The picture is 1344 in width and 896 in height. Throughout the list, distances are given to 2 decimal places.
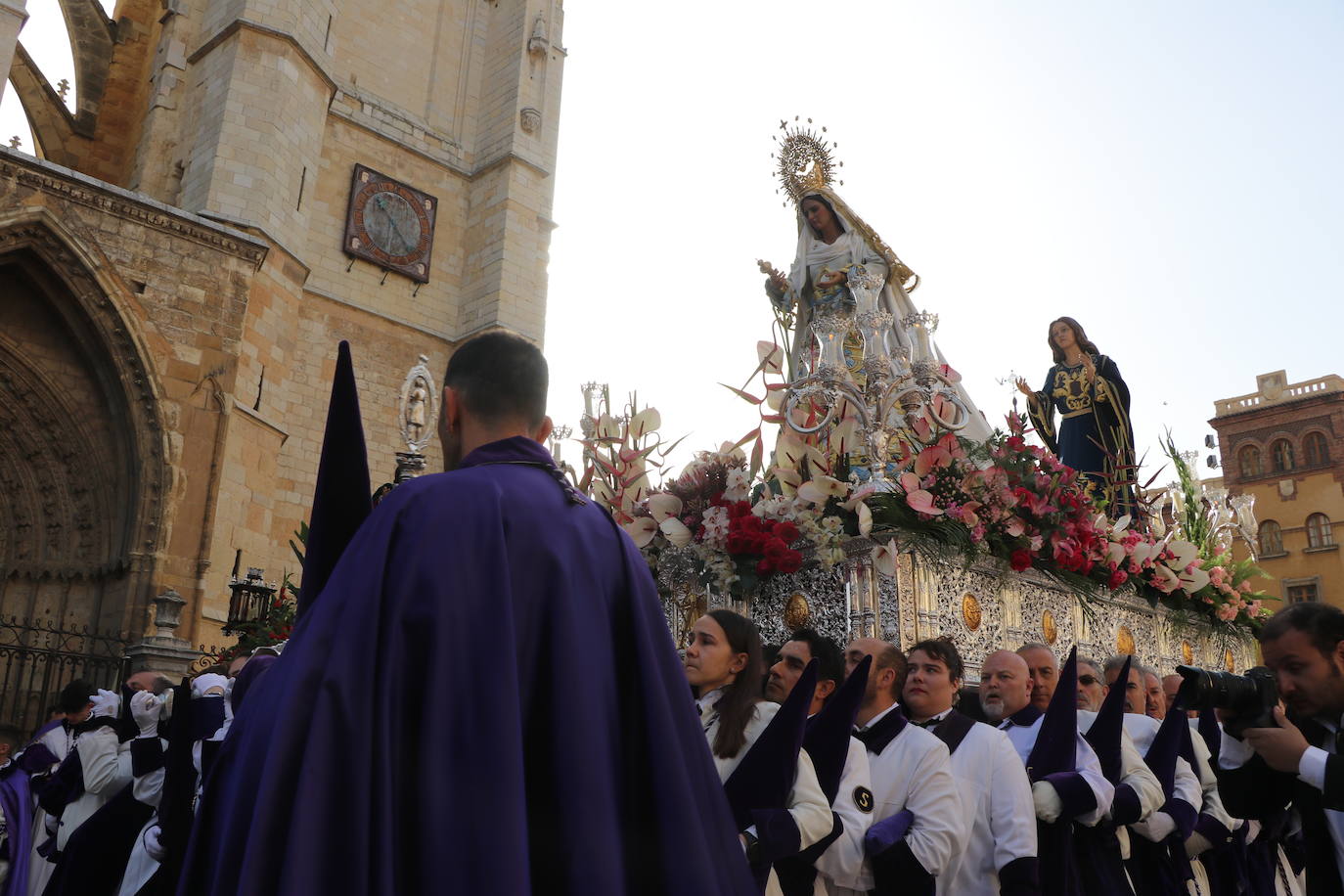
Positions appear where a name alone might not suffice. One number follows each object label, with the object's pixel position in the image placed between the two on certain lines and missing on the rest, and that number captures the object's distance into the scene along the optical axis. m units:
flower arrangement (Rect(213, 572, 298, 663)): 9.16
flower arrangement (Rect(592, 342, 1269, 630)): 5.59
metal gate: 12.07
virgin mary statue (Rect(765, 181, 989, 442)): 8.51
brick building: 36.94
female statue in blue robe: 8.67
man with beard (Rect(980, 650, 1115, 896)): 4.02
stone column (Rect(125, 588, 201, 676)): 11.52
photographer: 2.51
